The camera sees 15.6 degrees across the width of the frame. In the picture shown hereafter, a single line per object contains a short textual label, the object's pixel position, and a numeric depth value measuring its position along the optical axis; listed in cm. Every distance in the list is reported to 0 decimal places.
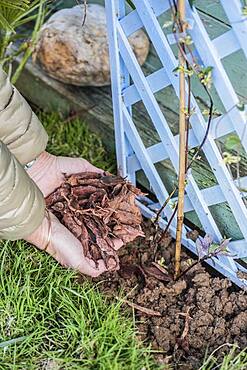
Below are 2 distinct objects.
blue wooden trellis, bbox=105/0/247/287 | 102
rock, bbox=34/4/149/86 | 149
